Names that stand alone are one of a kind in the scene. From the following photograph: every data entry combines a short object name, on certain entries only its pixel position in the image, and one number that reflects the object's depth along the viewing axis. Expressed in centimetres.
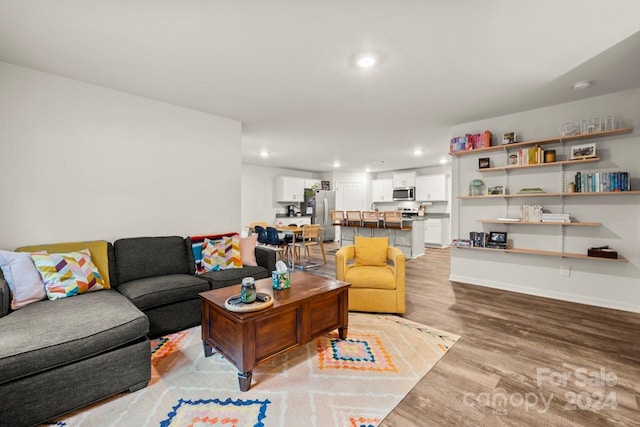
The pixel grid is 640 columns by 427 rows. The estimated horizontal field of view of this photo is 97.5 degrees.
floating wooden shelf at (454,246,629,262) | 329
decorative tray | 188
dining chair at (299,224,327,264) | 562
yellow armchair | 312
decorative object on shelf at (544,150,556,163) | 357
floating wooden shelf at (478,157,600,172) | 336
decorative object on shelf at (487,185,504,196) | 399
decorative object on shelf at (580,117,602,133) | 333
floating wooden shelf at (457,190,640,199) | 316
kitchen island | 643
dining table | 550
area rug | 164
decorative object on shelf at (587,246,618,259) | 325
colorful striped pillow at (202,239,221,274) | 323
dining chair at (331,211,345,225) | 740
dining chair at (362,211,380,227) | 672
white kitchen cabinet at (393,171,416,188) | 877
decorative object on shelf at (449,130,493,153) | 403
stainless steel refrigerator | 895
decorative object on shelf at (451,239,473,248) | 427
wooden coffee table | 186
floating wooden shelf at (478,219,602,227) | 331
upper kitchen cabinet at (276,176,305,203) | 841
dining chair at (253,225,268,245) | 582
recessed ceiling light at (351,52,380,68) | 239
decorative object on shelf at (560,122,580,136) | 347
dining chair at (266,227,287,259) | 551
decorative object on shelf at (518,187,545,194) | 372
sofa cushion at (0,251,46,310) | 211
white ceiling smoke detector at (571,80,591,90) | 294
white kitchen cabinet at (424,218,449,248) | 812
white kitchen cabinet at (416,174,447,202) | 816
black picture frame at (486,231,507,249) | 401
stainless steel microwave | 872
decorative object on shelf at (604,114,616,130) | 328
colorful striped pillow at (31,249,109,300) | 225
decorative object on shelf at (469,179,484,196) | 421
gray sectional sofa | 151
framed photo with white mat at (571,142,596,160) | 334
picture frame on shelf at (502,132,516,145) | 387
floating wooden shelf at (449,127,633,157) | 319
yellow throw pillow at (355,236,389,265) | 353
